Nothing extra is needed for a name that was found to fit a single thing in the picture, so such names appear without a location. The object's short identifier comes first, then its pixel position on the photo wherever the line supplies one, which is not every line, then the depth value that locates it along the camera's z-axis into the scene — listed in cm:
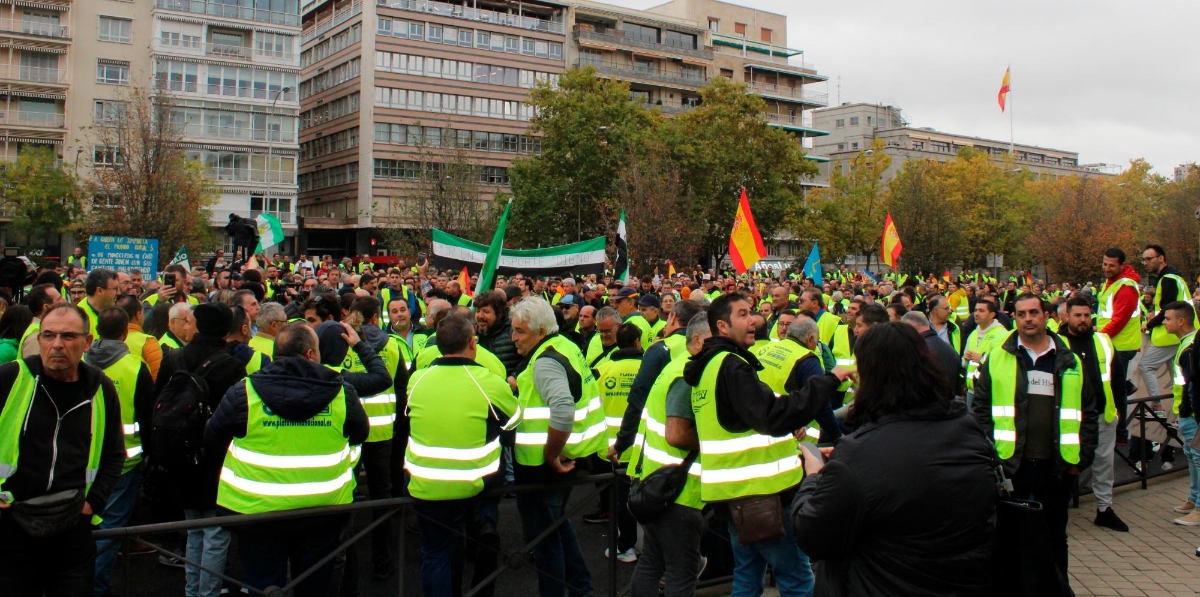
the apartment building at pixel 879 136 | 10206
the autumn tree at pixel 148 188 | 3594
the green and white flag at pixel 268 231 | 2220
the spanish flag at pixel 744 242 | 1808
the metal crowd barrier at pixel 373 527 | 465
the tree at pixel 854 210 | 6003
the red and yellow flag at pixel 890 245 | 2542
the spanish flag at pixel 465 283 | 1384
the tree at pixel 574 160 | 4819
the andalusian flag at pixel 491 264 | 1056
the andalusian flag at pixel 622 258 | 1583
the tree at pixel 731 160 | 5109
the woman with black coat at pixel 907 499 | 301
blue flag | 2265
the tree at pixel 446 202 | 4259
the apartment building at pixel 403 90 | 6400
